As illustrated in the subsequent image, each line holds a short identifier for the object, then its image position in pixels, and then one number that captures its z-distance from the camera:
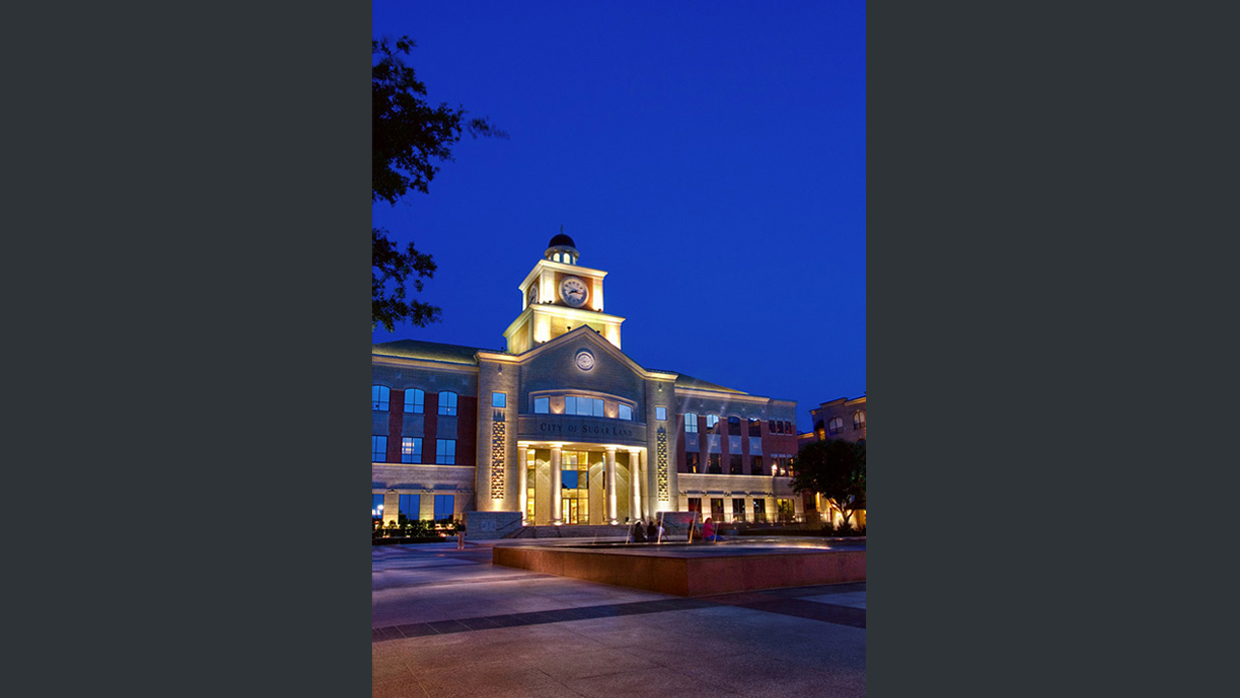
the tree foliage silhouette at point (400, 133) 9.95
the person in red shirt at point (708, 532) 29.73
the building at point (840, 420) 71.38
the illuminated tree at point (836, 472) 51.84
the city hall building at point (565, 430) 49.22
